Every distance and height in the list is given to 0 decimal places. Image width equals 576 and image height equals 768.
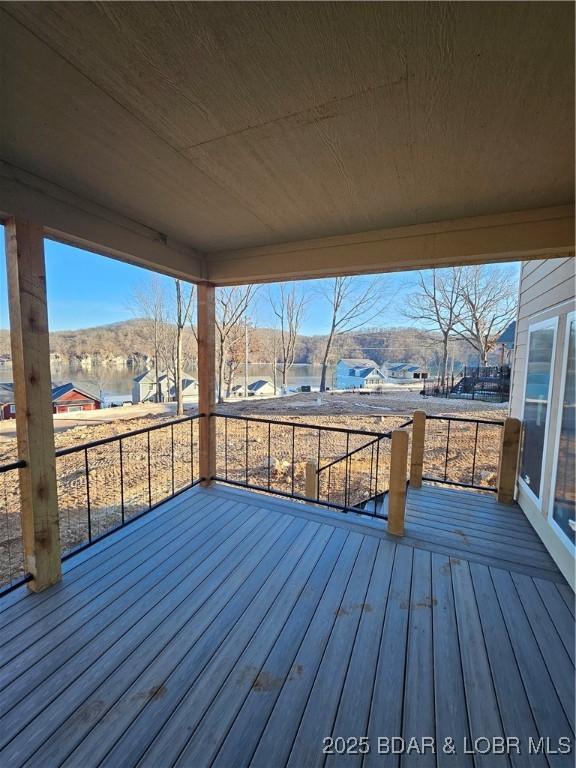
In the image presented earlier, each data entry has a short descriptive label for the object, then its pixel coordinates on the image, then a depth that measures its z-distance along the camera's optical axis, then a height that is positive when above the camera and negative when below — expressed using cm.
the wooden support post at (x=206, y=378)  319 -21
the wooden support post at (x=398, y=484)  257 -100
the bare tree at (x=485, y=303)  1430 +274
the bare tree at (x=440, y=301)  1469 +291
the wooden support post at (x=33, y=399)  173 -26
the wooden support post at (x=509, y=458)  324 -97
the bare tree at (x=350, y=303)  1516 +277
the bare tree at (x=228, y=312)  1315 +195
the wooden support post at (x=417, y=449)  349 -97
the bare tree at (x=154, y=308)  1351 +215
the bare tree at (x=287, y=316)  1661 +234
